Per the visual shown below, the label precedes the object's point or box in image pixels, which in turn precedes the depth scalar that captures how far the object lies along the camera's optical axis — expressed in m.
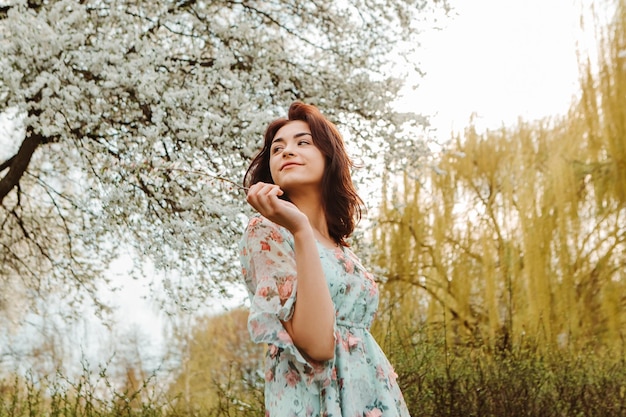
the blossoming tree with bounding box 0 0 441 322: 4.30
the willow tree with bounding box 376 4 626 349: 7.93
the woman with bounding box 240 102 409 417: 1.35
